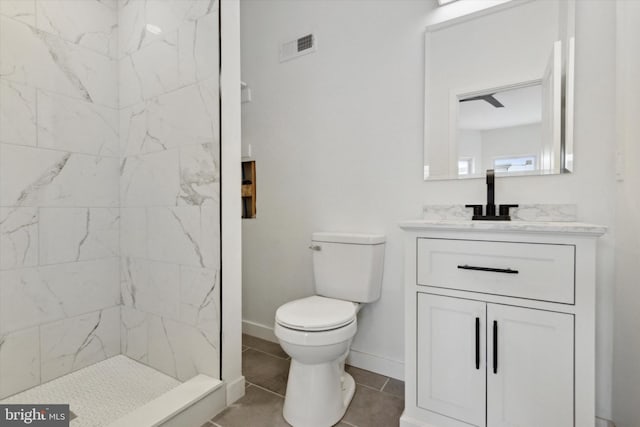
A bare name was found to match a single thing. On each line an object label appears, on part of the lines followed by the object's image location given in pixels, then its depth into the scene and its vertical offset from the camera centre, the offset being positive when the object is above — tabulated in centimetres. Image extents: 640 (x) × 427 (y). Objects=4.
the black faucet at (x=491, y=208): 146 -1
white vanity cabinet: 107 -45
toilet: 136 -56
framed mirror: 144 +58
